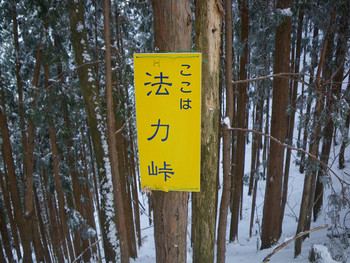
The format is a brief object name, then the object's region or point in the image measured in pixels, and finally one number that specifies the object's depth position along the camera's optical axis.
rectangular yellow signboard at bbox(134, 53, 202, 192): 1.77
